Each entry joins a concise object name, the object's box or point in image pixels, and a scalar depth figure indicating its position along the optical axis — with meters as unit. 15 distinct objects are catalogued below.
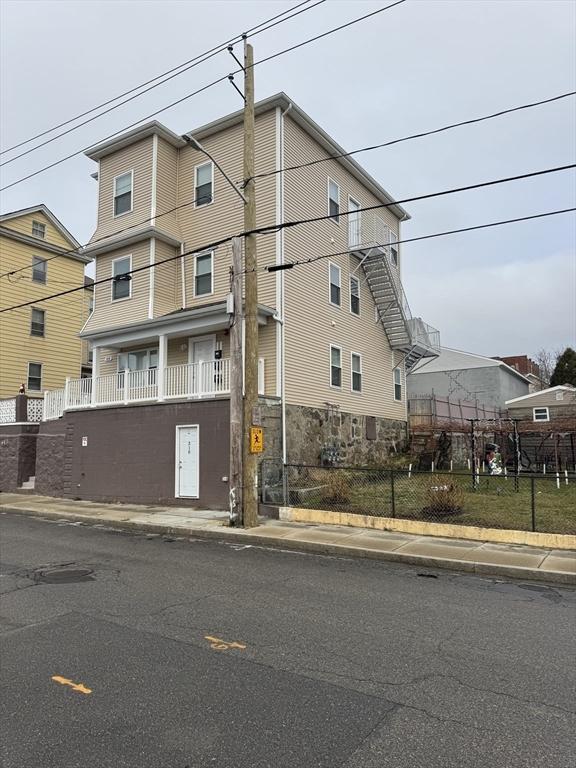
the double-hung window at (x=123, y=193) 20.27
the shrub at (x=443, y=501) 11.91
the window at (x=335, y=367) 20.00
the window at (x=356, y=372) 21.56
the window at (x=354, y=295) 21.78
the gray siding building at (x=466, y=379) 38.00
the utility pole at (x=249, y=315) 12.21
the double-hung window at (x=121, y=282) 20.00
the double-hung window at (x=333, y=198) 20.64
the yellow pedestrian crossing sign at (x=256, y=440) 12.27
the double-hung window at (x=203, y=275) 18.89
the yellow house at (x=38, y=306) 26.52
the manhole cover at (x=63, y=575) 7.89
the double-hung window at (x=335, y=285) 20.50
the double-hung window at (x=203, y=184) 19.42
